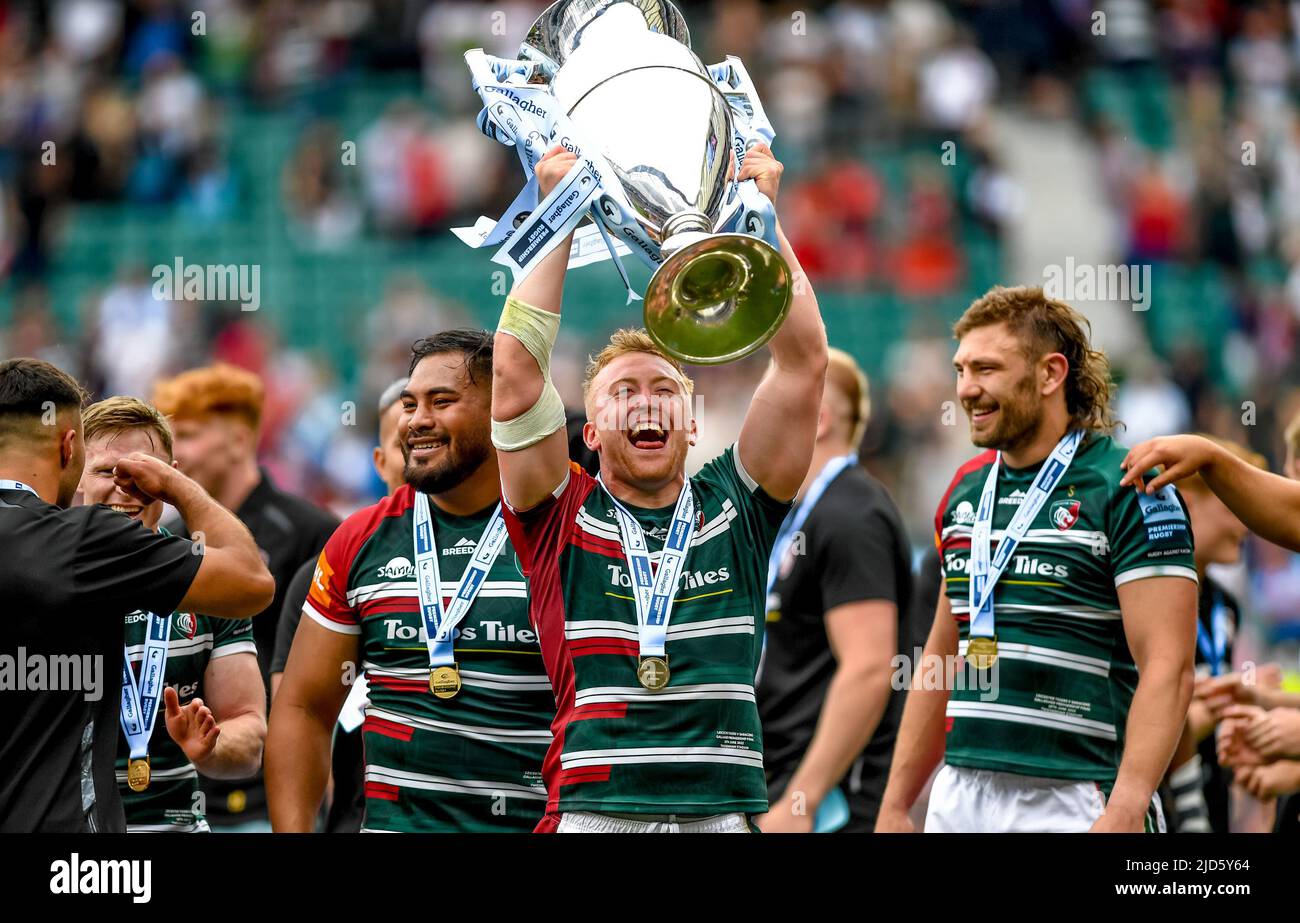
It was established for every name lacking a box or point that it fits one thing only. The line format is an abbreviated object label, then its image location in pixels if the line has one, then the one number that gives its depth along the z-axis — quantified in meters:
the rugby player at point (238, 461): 6.25
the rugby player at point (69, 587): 3.83
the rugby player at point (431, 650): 4.34
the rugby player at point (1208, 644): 6.02
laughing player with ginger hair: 3.83
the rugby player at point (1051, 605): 4.39
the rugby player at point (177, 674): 4.64
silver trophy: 3.58
